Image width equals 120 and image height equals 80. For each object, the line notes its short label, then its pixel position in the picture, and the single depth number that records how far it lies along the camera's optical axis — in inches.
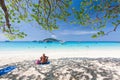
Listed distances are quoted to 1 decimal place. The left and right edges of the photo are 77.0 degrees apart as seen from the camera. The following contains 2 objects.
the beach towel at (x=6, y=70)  193.9
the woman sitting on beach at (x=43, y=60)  226.9
